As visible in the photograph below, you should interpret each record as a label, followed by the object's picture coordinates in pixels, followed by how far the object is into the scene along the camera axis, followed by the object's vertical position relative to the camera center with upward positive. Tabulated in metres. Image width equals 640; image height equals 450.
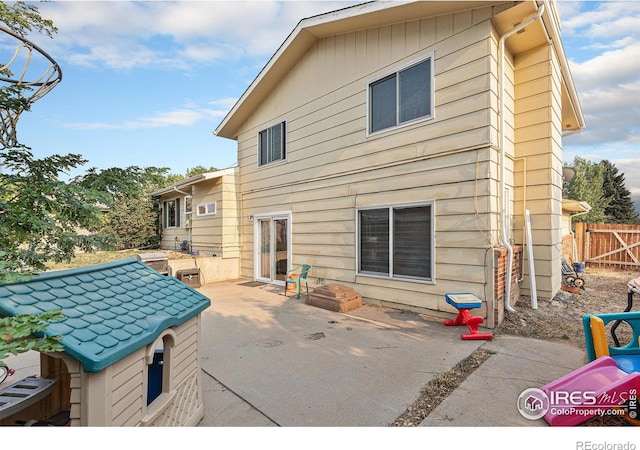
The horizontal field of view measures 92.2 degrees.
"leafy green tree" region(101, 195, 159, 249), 14.59 +0.17
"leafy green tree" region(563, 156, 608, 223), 23.42 +2.90
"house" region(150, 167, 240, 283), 9.88 +0.19
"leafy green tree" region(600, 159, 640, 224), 25.83 +2.56
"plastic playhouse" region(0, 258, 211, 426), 1.61 -0.71
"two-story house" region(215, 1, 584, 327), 4.95 +1.52
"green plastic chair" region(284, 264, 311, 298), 7.39 -1.24
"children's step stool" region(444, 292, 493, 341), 4.36 -1.23
